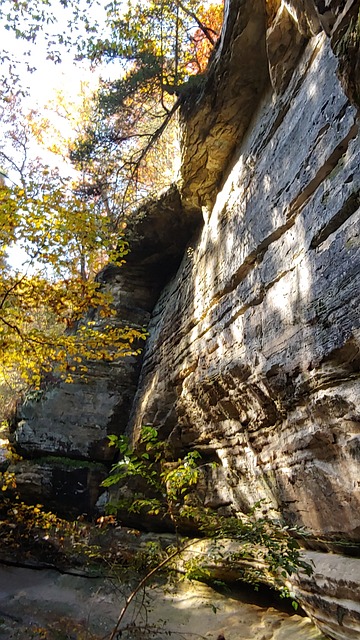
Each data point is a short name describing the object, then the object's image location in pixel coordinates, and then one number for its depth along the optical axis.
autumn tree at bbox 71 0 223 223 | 9.79
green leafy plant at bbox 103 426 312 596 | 3.95
